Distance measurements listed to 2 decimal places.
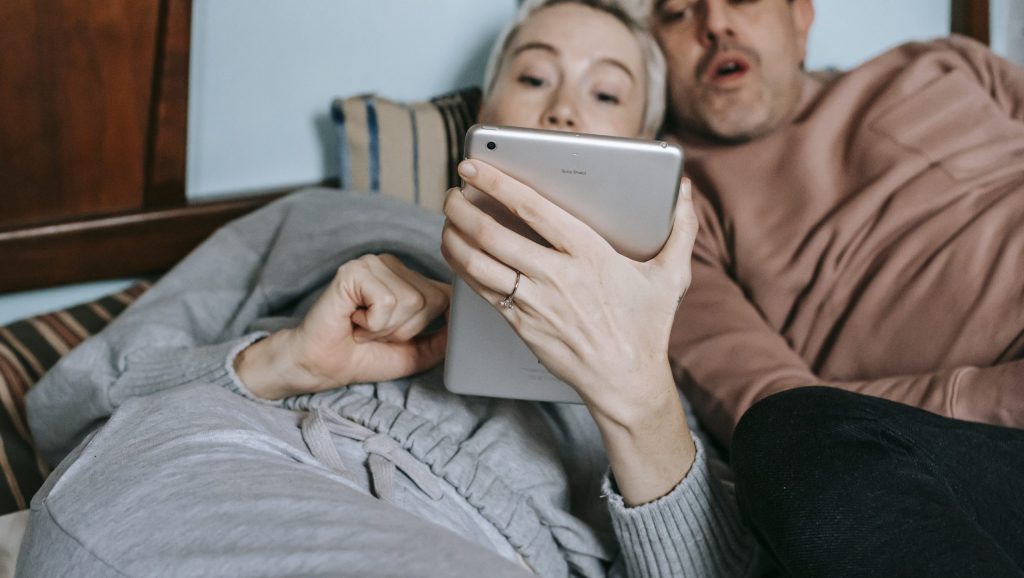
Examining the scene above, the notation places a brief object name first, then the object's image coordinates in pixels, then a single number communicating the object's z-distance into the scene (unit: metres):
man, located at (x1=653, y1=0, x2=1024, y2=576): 0.87
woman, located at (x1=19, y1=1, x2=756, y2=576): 0.72
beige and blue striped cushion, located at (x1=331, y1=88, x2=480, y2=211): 1.47
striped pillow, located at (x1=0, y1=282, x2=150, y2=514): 1.16
